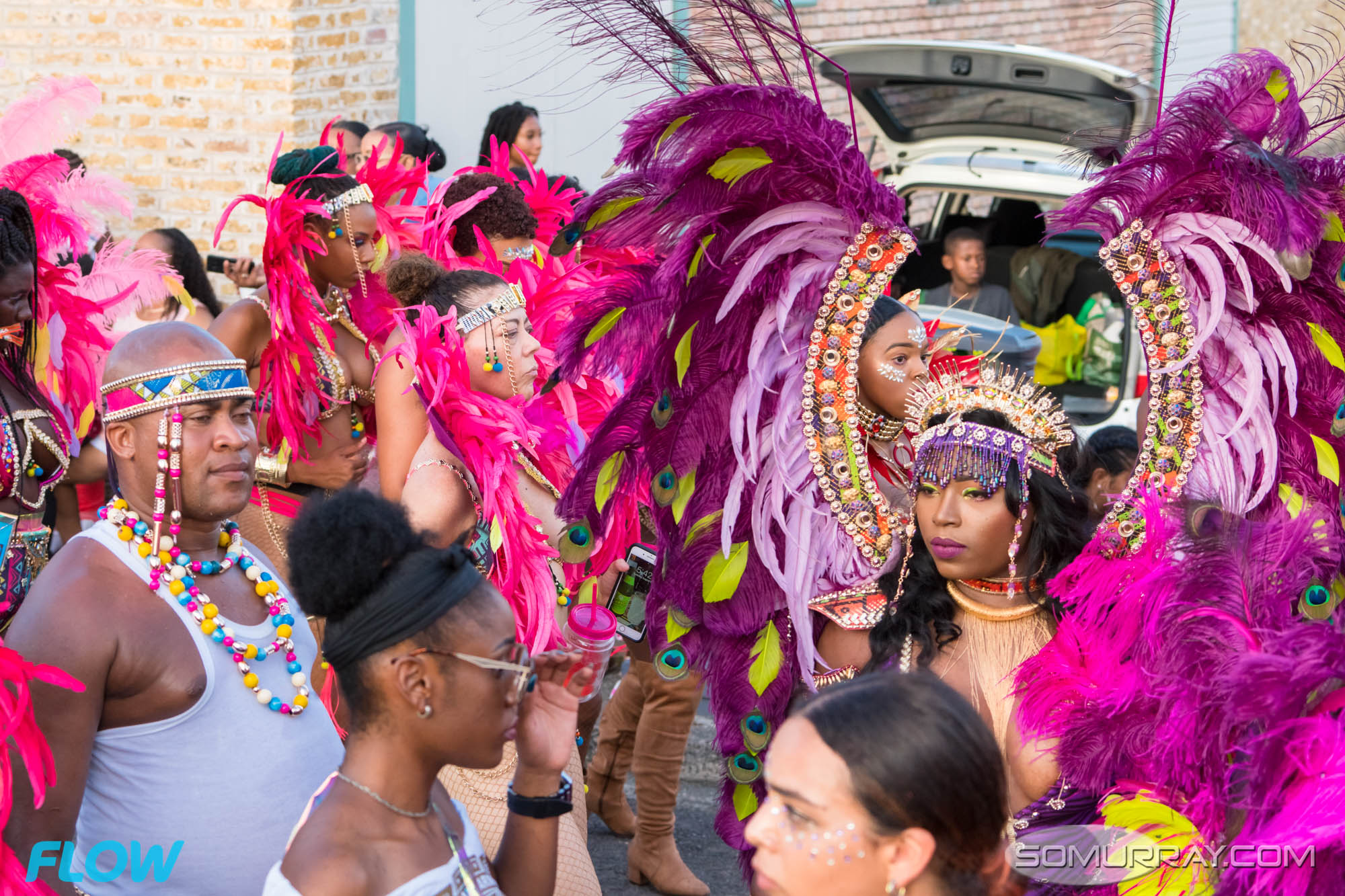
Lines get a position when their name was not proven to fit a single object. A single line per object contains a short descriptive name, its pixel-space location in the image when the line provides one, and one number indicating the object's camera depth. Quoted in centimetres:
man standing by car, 715
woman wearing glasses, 190
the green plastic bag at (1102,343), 668
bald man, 219
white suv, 651
